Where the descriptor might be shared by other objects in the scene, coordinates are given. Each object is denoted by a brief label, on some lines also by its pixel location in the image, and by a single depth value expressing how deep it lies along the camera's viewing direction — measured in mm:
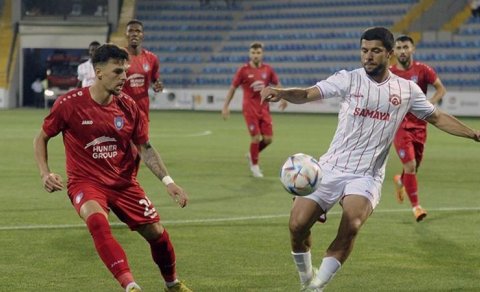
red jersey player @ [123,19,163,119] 14055
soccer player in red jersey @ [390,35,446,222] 12555
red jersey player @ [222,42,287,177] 18750
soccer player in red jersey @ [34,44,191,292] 7277
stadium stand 43156
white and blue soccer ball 7250
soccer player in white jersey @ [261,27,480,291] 7520
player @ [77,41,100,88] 16945
